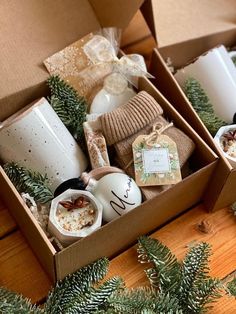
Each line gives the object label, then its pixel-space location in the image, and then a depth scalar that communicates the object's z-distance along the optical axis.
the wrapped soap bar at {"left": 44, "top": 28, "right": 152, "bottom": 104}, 0.99
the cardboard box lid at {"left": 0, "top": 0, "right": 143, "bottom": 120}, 0.94
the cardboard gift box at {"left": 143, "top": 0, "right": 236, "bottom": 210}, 0.97
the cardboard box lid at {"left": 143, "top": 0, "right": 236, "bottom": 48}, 1.03
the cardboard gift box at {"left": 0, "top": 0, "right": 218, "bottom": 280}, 0.82
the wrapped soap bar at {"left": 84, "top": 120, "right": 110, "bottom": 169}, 0.90
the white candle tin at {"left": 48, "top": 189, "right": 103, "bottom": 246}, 0.81
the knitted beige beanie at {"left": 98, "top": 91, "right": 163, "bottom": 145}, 0.90
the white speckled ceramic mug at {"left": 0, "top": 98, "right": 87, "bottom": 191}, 0.88
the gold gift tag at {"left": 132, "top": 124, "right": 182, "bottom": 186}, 0.86
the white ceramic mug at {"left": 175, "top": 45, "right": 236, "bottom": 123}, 0.99
